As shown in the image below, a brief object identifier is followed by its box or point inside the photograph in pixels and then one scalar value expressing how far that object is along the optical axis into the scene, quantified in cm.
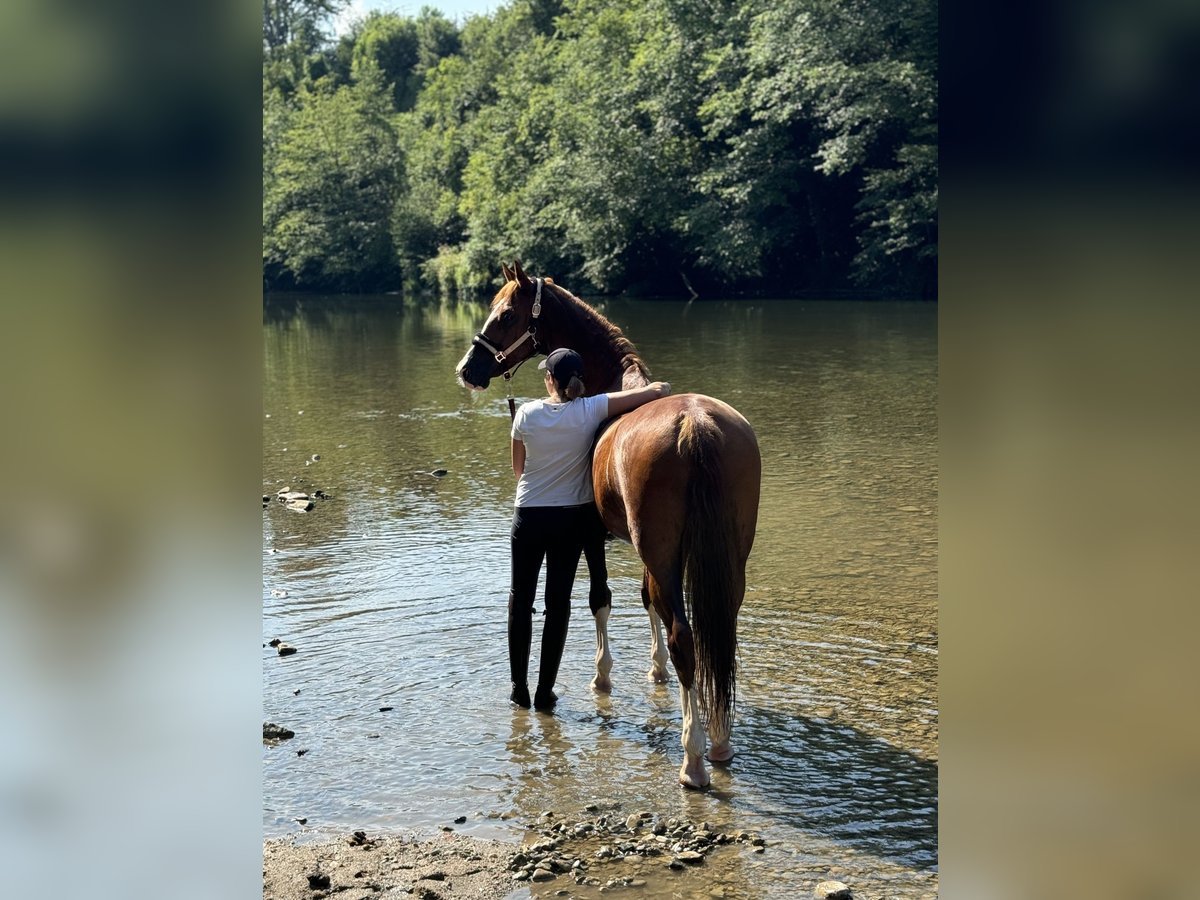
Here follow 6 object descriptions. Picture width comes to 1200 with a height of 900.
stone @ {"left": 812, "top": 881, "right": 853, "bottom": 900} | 372
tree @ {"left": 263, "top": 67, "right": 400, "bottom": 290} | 5931
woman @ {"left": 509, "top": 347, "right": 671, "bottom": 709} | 555
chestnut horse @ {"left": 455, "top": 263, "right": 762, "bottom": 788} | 467
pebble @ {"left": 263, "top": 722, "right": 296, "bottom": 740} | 541
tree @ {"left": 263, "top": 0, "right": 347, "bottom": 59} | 7338
